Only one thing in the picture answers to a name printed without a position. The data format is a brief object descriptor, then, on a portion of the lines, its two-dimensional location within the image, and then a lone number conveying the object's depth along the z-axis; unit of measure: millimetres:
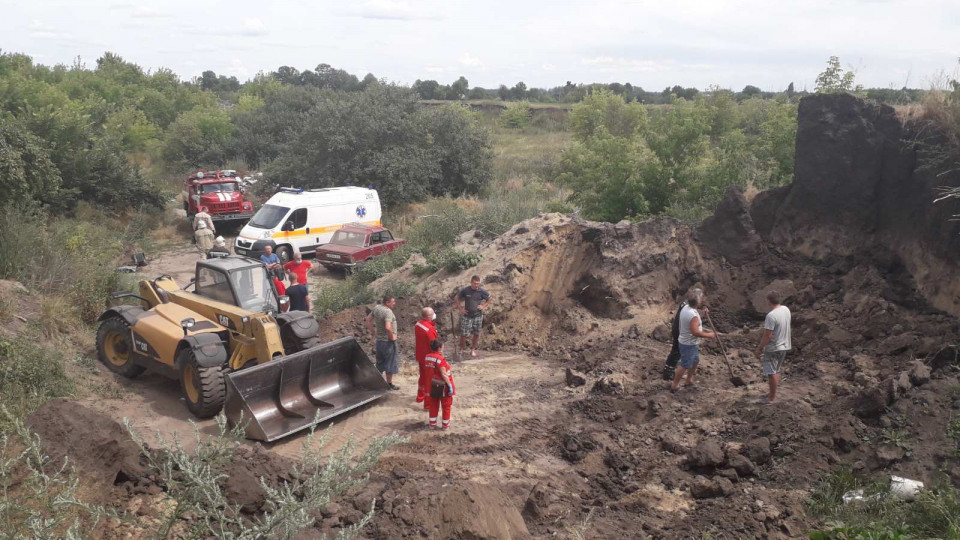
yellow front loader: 8961
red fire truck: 23438
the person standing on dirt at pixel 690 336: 9492
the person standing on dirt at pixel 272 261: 12281
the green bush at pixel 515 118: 61656
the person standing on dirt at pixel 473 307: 11750
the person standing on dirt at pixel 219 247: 15242
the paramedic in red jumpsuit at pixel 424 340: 9555
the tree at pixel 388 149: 27031
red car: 18141
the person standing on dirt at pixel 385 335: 10016
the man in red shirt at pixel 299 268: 12797
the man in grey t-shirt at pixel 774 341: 9023
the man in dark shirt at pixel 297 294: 11836
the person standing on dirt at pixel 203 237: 19094
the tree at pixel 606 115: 38281
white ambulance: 19547
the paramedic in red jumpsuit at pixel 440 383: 8862
